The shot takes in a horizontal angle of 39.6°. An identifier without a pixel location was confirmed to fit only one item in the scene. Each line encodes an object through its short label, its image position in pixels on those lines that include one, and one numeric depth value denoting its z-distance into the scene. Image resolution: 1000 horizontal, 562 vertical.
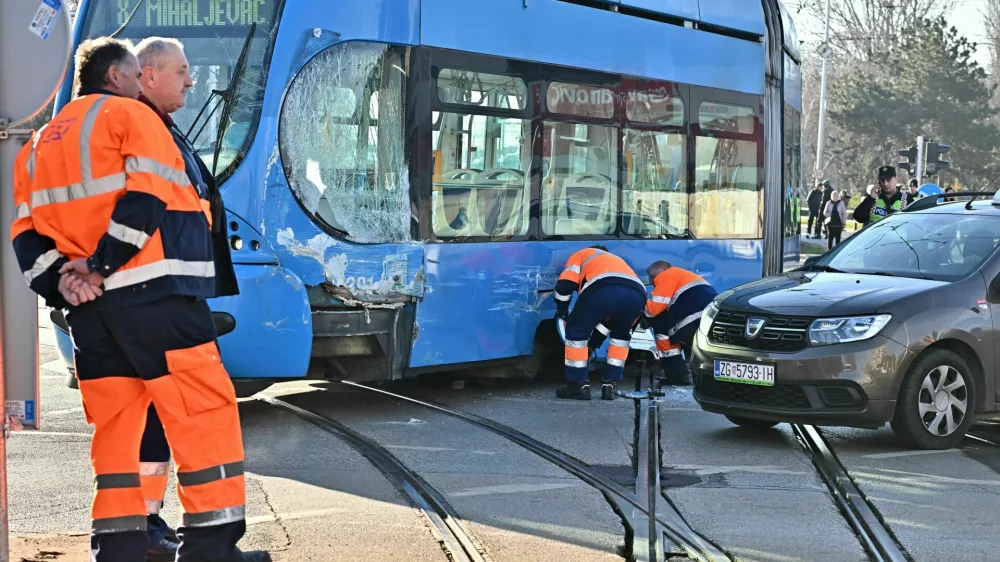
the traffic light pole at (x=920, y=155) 26.45
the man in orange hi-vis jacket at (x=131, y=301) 4.52
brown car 8.19
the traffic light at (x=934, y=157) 24.97
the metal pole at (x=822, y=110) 57.57
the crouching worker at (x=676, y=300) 11.48
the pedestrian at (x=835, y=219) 34.81
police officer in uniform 16.28
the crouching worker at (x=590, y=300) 10.59
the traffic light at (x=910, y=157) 26.77
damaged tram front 8.72
